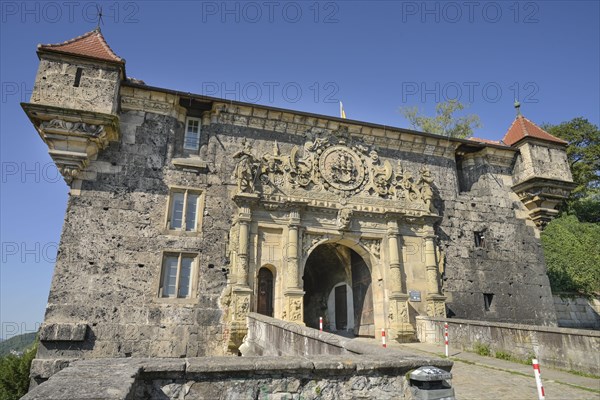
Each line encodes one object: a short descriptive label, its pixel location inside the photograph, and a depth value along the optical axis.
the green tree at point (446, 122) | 25.58
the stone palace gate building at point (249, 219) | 10.85
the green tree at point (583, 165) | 23.98
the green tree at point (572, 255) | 18.41
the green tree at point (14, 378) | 18.23
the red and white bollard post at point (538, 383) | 4.84
